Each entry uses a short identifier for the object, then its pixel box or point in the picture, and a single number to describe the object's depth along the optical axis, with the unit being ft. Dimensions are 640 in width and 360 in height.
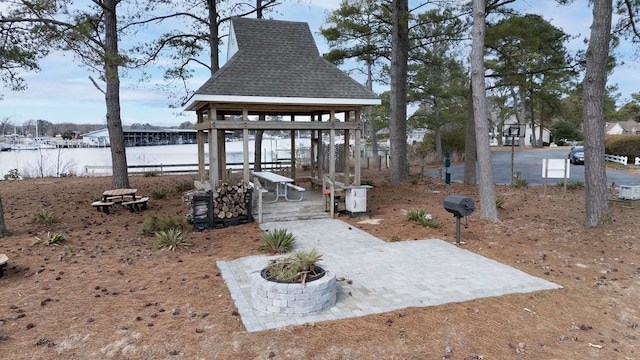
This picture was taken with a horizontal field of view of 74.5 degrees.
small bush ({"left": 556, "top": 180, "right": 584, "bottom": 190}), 47.67
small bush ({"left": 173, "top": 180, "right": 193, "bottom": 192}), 44.65
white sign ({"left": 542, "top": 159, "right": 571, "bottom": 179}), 41.52
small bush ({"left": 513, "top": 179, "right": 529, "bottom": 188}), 49.97
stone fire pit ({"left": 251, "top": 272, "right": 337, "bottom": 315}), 14.28
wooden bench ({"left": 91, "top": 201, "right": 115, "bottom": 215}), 32.02
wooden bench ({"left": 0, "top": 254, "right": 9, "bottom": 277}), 18.16
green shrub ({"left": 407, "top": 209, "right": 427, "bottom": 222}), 29.25
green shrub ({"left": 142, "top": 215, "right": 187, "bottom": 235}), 26.25
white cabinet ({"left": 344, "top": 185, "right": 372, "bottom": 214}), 31.86
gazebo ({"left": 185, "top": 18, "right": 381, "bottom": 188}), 29.43
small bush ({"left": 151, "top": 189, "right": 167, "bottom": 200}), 39.93
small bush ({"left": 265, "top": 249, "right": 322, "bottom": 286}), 14.74
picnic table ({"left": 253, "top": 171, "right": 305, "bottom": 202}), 32.95
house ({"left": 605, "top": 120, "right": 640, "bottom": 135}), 219.88
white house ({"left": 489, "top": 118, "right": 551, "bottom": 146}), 184.28
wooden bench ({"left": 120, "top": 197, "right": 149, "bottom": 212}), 33.40
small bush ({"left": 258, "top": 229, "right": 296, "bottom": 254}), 22.50
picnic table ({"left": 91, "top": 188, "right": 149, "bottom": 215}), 33.14
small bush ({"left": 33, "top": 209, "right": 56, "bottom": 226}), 28.35
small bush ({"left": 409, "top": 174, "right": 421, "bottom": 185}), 51.03
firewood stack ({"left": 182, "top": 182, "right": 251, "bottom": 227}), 27.89
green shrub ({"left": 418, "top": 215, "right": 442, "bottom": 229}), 28.01
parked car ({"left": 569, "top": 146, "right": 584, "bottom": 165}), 82.23
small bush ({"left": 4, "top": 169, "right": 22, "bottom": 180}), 57.82
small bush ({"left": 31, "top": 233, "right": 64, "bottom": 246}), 23.26
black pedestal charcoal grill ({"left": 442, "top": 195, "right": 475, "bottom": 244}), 23.13
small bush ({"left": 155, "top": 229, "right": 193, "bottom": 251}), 23.24
